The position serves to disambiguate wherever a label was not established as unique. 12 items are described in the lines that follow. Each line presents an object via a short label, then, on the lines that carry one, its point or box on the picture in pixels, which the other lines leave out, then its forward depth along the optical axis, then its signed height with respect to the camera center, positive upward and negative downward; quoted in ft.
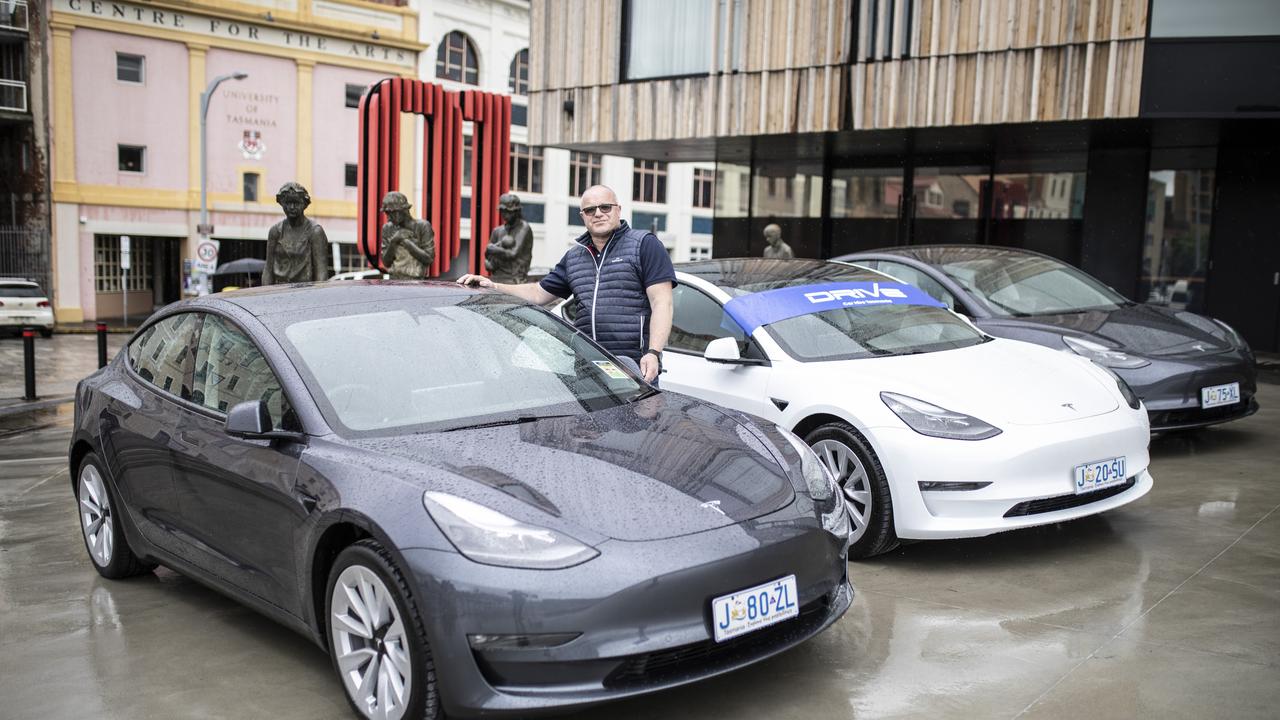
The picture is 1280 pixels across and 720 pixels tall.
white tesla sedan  16.05 -2.70
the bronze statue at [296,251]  34.06 -1.27
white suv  83.56 -8.15
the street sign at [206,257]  81.10 -3.73
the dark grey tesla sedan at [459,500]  10.12 -2.97
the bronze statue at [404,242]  39.46 -1.02
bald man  18.86 -1.03
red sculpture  57.62 +3.33
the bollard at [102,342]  44.42 -5.63
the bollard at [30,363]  41.04 -6.17
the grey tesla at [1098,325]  24.25 -2.04
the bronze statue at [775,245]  48.88 -0.82
